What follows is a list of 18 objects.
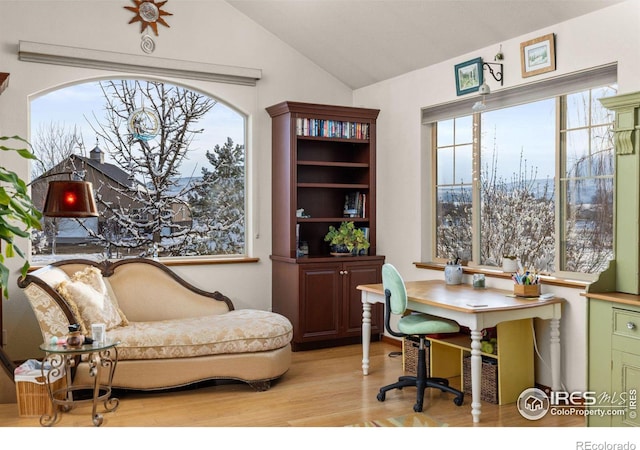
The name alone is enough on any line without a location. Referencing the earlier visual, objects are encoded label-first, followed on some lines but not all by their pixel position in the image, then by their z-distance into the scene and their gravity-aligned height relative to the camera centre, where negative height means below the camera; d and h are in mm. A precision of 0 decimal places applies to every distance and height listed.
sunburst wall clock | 5480 +1791
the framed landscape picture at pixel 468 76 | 4957 +1123
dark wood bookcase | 5832 +51
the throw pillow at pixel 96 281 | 4767 -457
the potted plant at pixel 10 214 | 1808 +20
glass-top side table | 3832 -972
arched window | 5371 +479
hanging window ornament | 5633 +852
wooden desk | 3873 -588
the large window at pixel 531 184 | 4211 +243
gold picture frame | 4359 +1129
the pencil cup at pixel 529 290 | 4277 -494
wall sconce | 4781 +1058
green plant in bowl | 6031 -200
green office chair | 4145 -723
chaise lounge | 4254 -820
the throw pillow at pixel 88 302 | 4410 -585
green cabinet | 3326 -769
